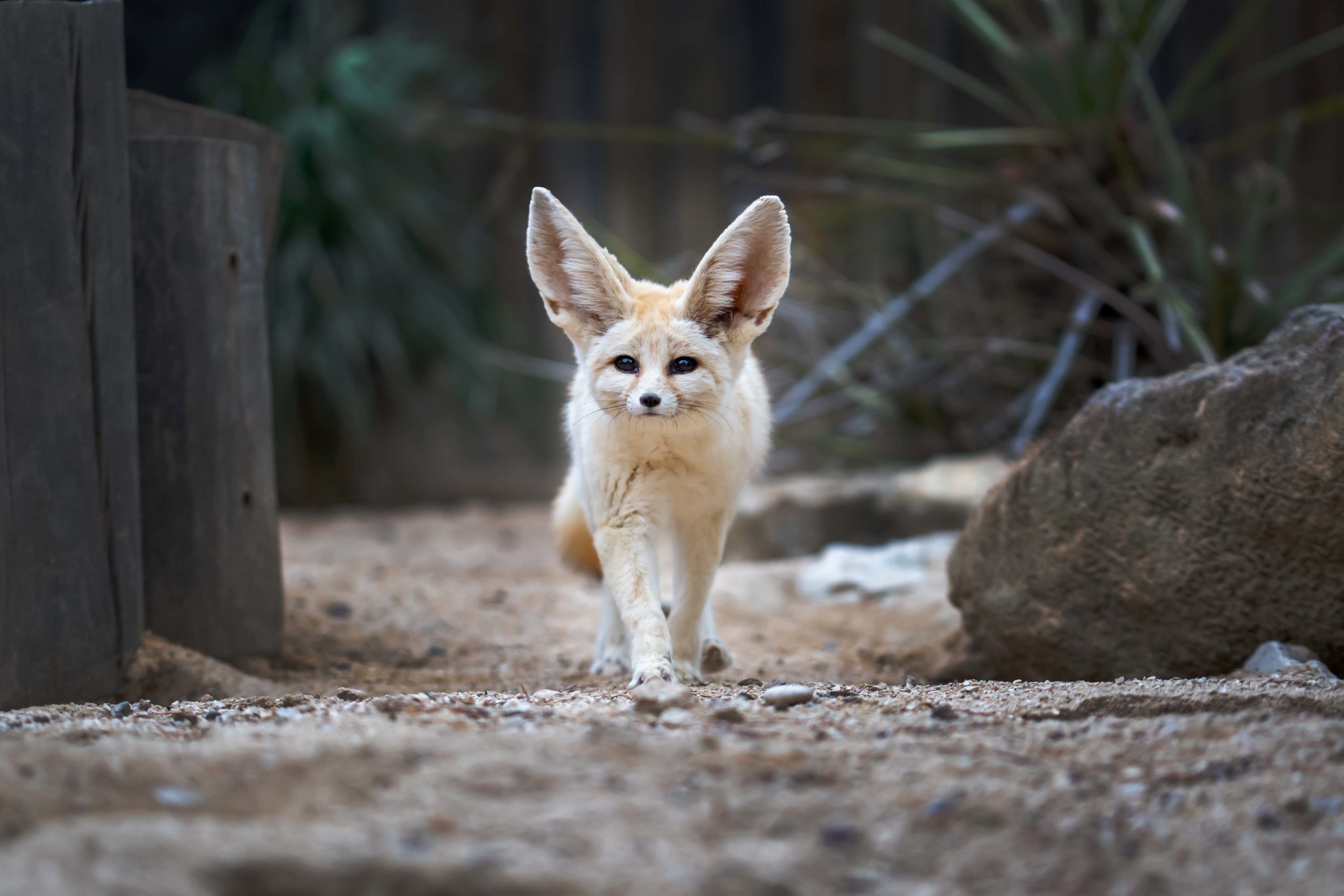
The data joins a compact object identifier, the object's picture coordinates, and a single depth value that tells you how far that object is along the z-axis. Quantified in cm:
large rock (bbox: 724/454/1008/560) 511
